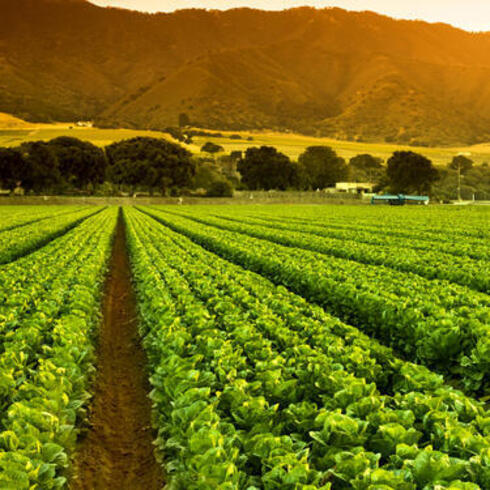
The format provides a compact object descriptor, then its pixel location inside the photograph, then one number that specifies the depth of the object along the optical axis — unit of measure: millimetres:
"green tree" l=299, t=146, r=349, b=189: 138750
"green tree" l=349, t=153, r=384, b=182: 172625
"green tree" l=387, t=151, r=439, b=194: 110812
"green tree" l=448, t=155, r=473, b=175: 158625
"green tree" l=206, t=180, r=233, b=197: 110312
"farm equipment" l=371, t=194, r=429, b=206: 104688
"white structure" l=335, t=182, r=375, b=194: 135625
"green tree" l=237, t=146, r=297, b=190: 116125
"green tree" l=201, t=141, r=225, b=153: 175950
